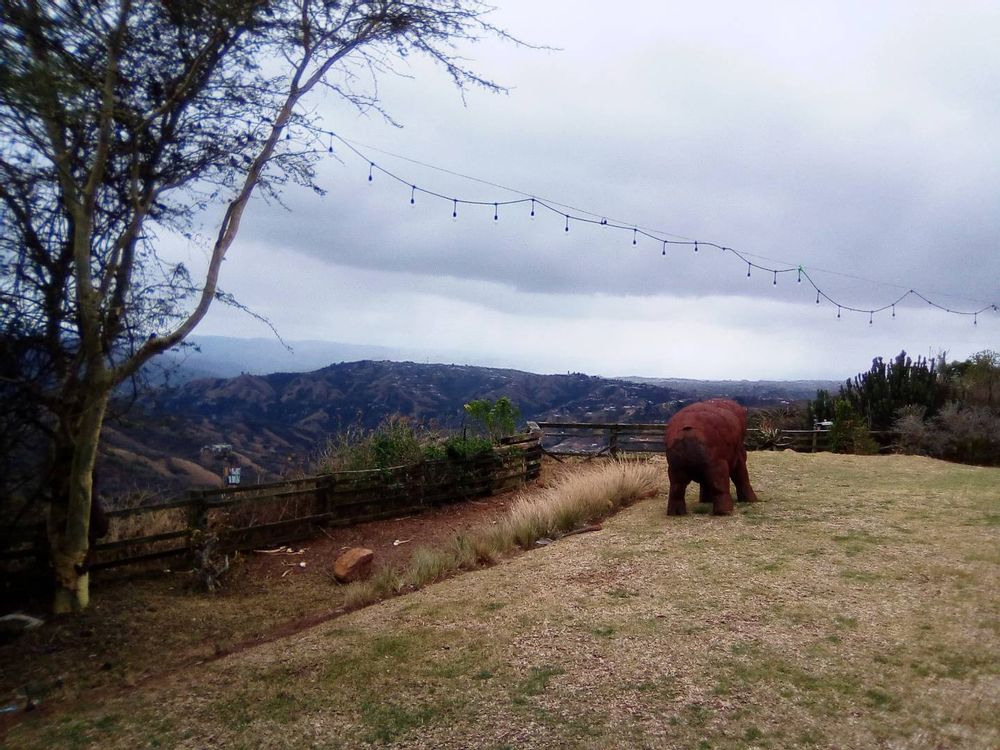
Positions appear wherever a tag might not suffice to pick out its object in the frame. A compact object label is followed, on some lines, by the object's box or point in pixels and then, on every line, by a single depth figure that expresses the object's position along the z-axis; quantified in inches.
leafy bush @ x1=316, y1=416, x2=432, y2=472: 506.3
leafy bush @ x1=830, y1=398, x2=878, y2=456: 788.0
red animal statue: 398.0
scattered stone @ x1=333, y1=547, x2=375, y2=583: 345.4
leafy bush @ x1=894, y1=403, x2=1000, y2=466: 761.6
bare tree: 250.7
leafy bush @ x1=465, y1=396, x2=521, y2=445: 635.5
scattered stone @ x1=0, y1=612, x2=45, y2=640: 251.4
